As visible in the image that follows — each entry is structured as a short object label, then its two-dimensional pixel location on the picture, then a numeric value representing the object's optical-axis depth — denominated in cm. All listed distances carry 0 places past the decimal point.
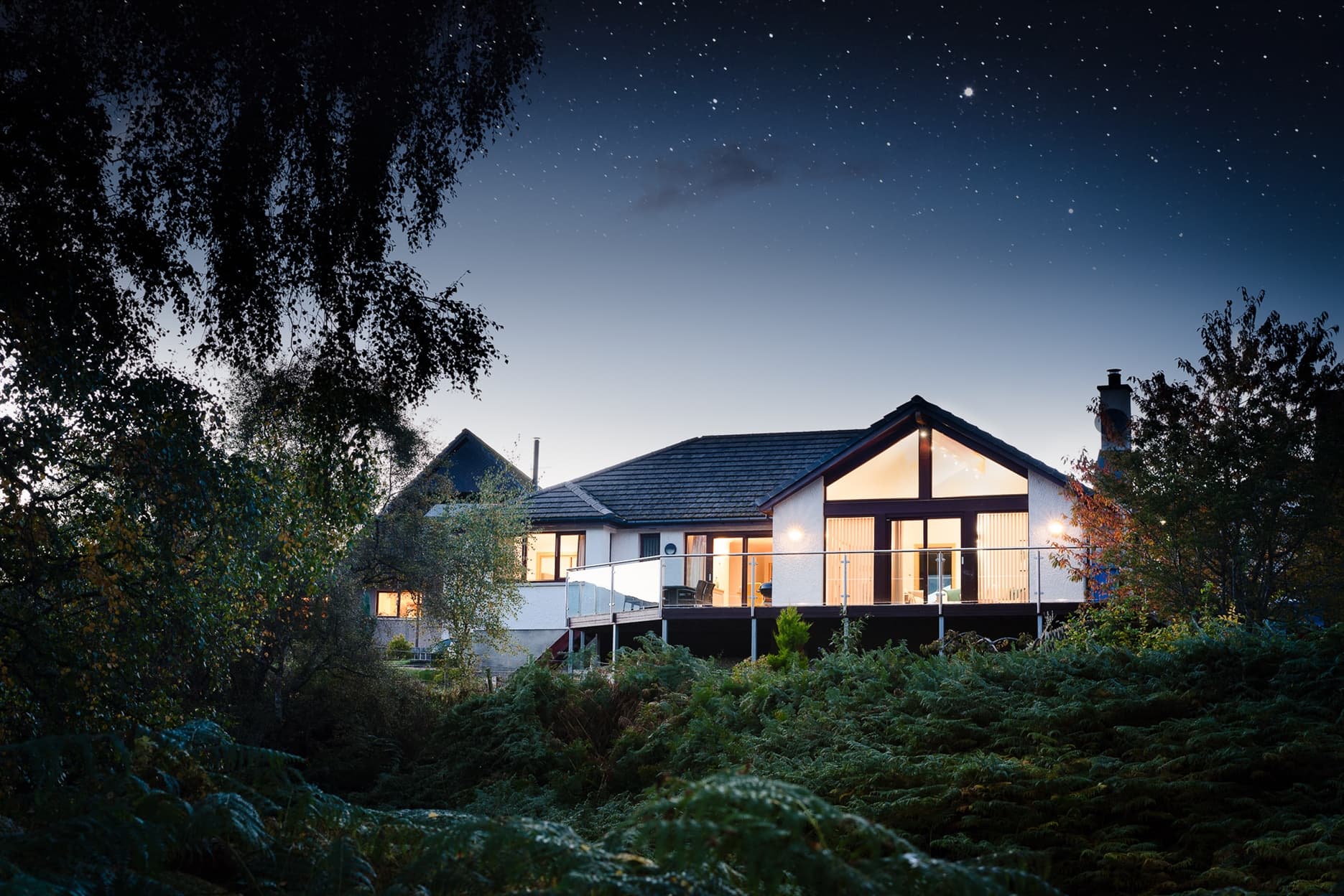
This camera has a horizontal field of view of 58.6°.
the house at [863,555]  2161
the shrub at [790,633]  1800
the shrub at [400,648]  2346
